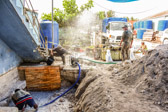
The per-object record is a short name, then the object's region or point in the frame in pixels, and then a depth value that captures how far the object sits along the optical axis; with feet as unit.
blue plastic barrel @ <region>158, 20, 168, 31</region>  47.01
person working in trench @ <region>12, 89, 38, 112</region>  11.48
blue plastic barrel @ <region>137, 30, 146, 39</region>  53.18
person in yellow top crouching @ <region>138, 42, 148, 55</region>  27.73
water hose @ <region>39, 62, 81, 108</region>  15.68
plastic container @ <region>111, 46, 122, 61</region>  28.12
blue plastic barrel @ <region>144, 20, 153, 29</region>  58.54
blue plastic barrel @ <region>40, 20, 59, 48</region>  27.71
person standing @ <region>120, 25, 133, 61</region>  20.66
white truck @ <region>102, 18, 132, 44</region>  34.47
